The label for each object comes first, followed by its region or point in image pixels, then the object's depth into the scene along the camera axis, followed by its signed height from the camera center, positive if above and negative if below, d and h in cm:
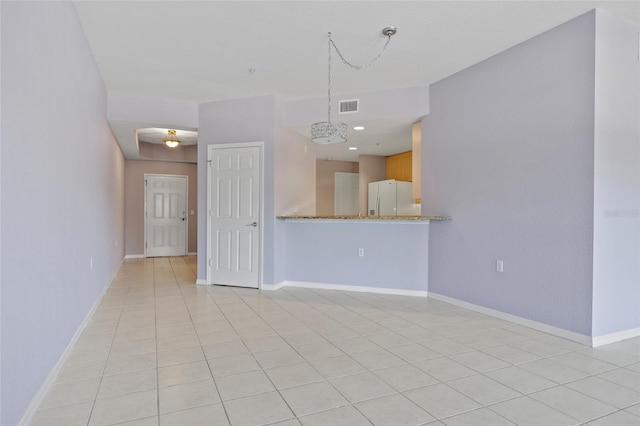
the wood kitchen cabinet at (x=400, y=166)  771 +91
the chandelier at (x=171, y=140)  752 +138
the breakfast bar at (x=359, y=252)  478 -57
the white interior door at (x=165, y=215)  888 -15
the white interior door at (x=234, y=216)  520 -9
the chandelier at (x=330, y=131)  350 +73
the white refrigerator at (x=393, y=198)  748 +23
